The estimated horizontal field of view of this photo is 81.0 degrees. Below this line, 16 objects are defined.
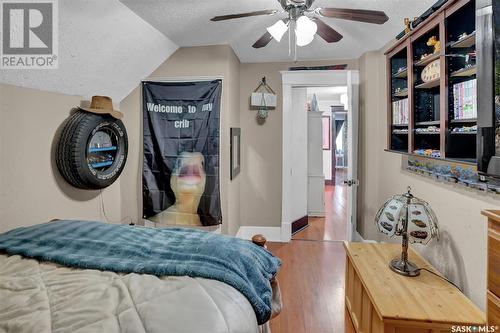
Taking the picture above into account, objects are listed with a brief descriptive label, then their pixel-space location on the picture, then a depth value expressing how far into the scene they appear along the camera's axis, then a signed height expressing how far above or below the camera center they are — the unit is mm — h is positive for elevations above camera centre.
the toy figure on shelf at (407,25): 2252 +1060
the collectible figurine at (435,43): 1929 +814
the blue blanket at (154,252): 1265 -436
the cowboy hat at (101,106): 2476 +504
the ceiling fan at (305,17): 1792 +927
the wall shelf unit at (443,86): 1691 +523
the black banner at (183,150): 3373 +164
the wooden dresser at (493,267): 958 -353
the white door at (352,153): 3547 +118
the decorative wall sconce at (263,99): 3865 +848
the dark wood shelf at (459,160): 1610 +13
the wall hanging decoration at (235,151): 3508 +149
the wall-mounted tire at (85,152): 2256 +95
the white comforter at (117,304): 958 -509
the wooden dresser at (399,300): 1472 -763
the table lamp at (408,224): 1867 -398
